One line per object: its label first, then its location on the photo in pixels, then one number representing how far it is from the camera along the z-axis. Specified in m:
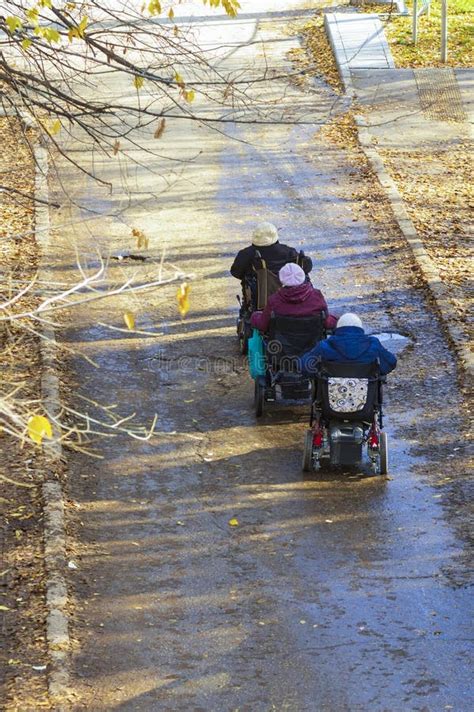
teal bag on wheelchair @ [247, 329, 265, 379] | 20.84
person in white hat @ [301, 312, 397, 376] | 18.55
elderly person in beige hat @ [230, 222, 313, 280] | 22.56
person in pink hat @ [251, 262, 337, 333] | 20.52
